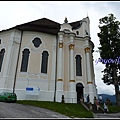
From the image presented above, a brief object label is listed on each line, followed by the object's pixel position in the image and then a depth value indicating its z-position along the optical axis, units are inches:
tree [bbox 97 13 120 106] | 824.3
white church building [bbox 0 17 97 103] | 786.8
